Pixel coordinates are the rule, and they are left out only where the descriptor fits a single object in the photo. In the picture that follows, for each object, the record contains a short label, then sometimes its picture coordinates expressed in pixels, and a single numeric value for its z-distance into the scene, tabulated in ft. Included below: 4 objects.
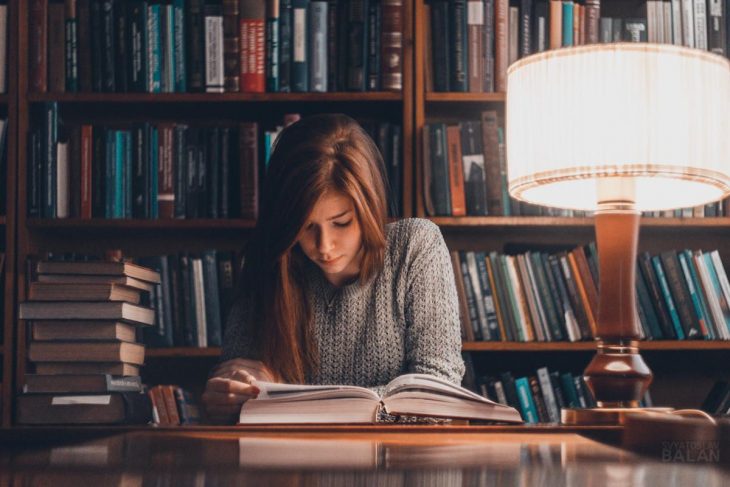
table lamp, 4.67
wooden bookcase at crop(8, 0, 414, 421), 7.61
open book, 3.87
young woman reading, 5.59
